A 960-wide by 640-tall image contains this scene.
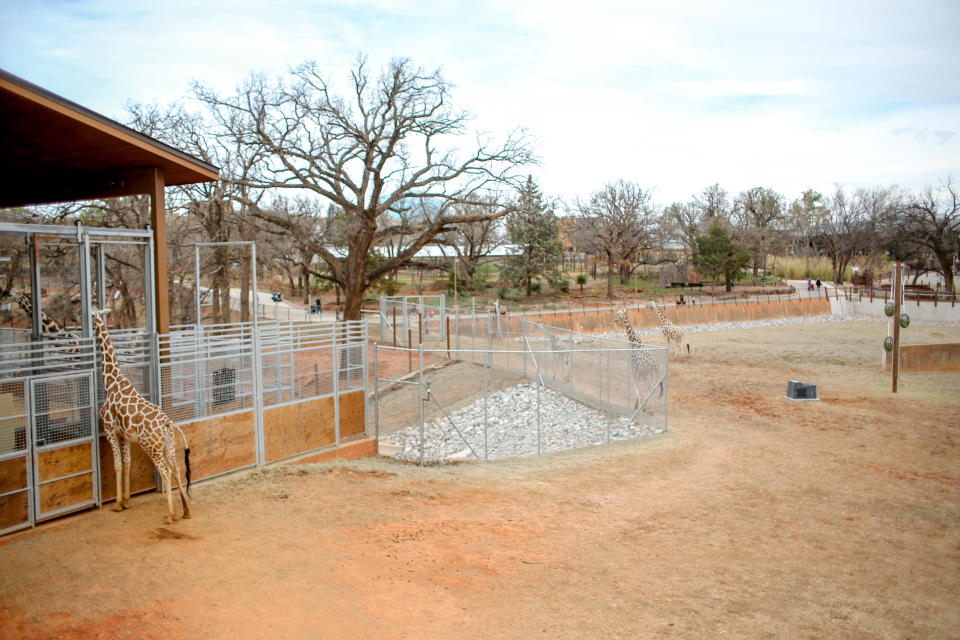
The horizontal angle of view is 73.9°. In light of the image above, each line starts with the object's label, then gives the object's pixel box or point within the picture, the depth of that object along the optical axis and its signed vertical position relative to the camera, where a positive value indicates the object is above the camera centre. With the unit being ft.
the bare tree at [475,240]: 190.90 +15.91
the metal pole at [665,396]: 51.75 -8.85
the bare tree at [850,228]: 242.99 +23.12
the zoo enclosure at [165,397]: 27.02 -5.51
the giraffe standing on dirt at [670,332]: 85.76 -6.08
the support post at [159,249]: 34.96 +2.45
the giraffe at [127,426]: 28.50 -5.95
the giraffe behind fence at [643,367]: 56.34 -7.24
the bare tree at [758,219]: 251.60 +28.84
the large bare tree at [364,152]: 89.81 +20.11
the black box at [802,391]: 61.62 -10.22
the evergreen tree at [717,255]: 195.72 +9.56
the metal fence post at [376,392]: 43.31 -7.03
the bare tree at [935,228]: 197.36 +17.76
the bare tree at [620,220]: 212.02 +22.96
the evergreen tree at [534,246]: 185.26 +12.46
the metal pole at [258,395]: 36.55 -5.90
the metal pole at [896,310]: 65.82 -2.77
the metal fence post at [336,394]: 41.32 -6.69
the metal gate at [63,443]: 27.25 -6.57
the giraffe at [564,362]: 61.26 -7.14
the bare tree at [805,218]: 287.69 +31.96
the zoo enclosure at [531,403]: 52.65 -10.99
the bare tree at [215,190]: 86.43 +14.60
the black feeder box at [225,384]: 36.17 -5.24
